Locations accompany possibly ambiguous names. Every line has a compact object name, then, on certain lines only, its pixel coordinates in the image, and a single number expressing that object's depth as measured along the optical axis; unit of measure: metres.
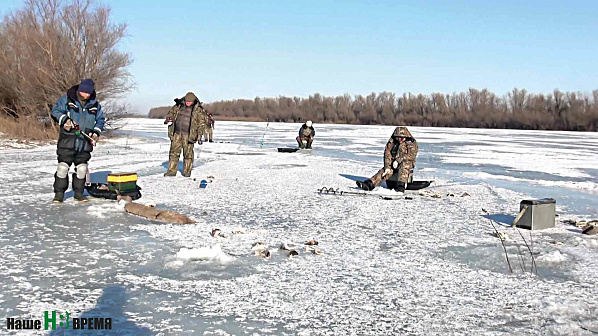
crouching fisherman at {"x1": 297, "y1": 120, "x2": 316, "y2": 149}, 22.30
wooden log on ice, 7.07
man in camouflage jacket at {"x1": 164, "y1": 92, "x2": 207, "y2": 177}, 11.80
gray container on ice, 6.98
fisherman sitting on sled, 10.36
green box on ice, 8.59
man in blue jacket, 7.81
